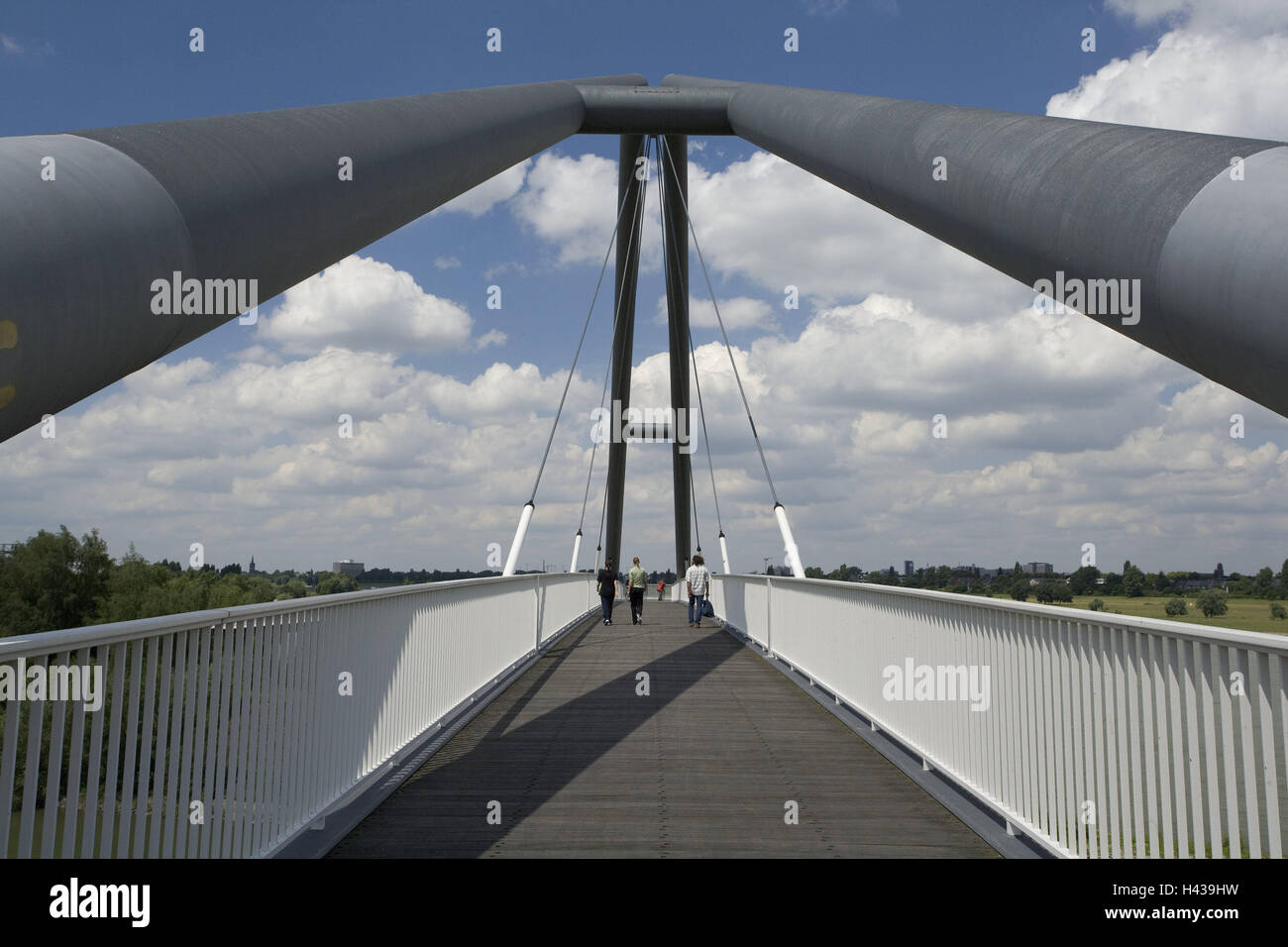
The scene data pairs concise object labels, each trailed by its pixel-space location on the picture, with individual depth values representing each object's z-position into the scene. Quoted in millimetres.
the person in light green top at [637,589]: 20328
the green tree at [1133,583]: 38688
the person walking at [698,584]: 19172
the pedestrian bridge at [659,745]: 3199
